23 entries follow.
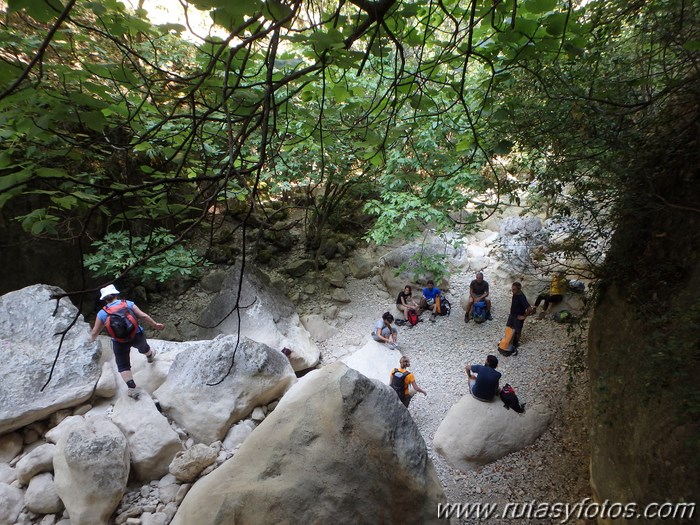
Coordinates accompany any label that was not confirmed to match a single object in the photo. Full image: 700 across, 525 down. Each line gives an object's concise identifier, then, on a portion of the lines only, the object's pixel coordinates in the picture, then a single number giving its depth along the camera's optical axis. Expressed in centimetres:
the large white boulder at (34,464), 365
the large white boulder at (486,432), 426
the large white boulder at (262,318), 657
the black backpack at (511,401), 439
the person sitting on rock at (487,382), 443
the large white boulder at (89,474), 334
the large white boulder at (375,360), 606
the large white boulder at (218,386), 443
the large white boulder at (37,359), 403
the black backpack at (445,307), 735
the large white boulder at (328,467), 285
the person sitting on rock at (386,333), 652
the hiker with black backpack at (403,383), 490
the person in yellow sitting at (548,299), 559
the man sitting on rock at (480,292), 679
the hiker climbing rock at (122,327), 411
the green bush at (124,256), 564
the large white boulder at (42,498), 349
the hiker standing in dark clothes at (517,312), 567
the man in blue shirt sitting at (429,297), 748
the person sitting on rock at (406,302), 739
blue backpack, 676
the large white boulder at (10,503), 340
